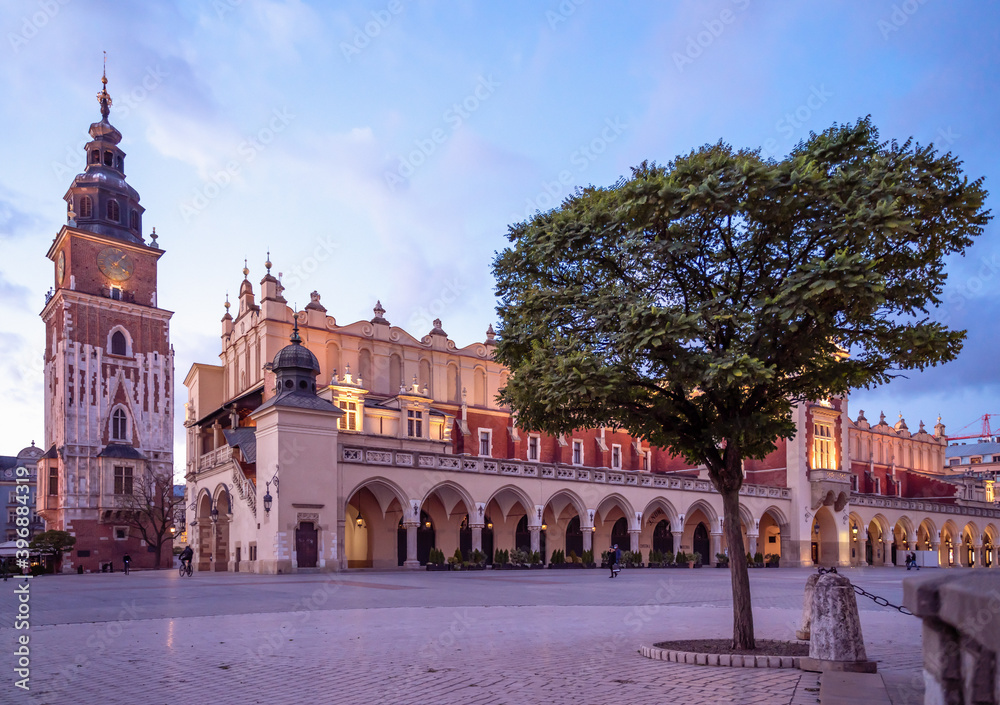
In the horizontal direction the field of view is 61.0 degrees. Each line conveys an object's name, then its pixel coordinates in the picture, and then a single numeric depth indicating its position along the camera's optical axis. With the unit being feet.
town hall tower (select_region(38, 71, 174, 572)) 192.34
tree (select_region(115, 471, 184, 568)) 191.83
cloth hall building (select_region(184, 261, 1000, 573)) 116.47
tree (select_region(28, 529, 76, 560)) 171.22
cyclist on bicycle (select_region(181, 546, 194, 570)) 118.83
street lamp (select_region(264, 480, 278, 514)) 112.16
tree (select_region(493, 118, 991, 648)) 31.58
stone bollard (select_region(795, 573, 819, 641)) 37.55
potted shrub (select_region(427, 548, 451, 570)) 127.85
